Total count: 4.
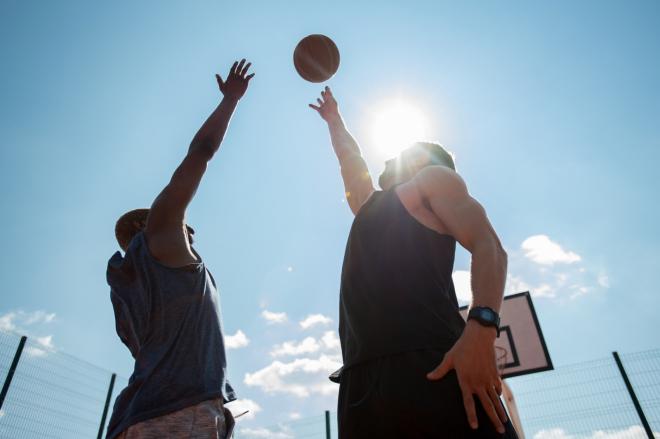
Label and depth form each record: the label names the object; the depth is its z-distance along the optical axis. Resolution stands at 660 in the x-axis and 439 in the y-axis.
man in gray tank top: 1.84
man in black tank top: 1.42
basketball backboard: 6.77
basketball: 4.36
